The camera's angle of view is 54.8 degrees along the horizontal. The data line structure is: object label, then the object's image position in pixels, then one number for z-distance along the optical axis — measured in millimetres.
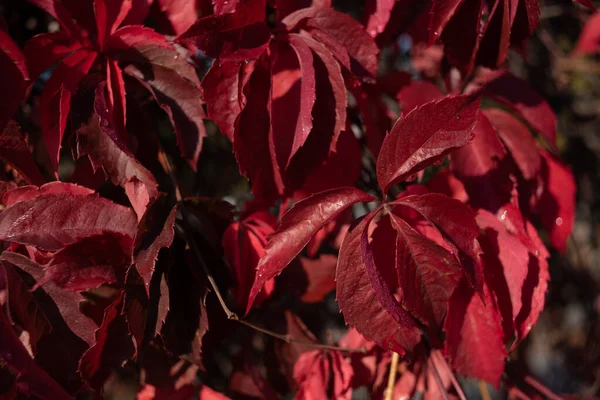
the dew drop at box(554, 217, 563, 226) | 936
